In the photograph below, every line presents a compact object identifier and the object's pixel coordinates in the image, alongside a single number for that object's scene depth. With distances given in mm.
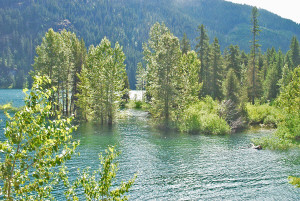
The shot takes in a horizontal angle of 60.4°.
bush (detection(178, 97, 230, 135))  36997
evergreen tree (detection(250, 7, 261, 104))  56616
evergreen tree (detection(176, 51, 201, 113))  41812
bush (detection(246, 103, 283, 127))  44219
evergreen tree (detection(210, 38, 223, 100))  62653
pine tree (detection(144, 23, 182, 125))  39562
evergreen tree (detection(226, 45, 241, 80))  66188
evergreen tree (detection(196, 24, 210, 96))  63956
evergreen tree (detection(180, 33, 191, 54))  67688
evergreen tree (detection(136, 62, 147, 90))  82794
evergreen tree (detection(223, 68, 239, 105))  43531
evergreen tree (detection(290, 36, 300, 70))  84550
